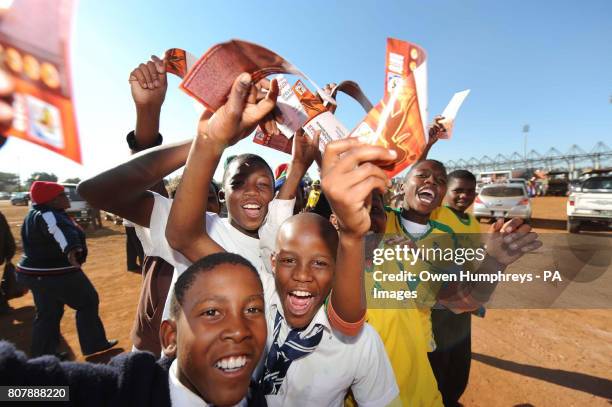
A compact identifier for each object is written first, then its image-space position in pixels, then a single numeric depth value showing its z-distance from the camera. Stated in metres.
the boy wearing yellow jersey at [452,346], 2.50
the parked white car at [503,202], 12.23
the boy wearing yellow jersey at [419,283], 1.56
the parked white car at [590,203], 9.50
